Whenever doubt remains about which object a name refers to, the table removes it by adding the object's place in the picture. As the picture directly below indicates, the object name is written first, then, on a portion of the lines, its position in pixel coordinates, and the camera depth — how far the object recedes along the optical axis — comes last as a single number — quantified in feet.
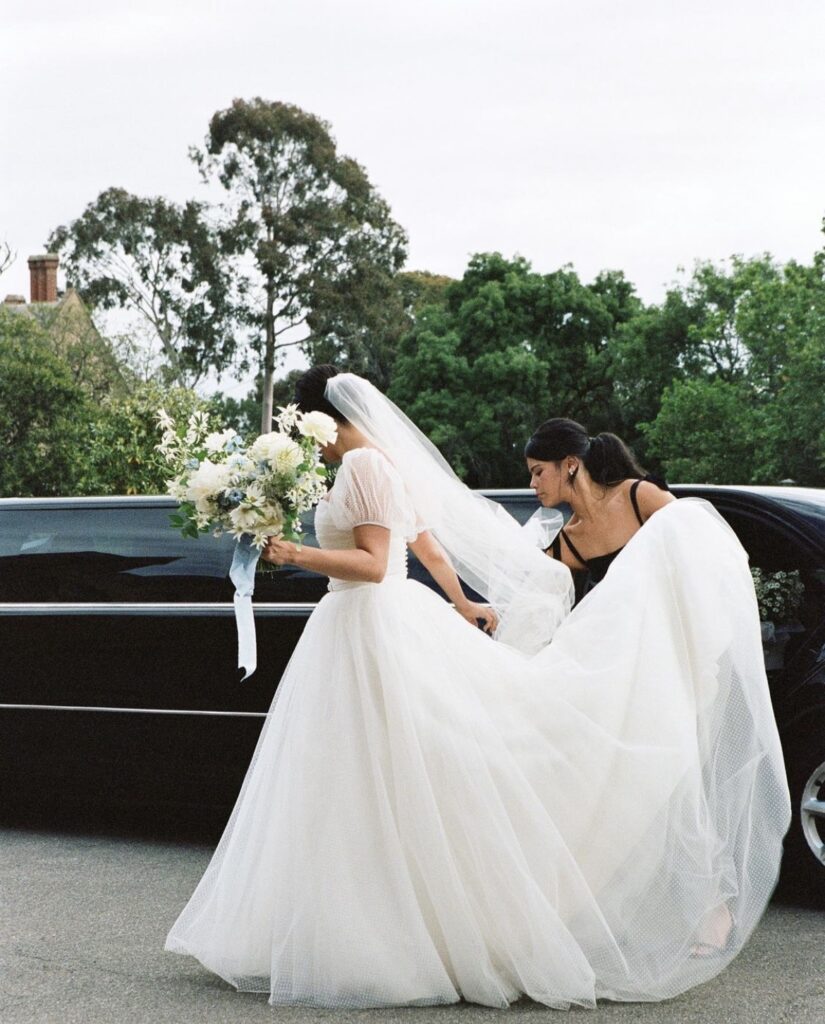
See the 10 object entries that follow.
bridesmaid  17.42
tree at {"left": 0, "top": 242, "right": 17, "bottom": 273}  138.00
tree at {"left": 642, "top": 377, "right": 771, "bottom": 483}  141.79
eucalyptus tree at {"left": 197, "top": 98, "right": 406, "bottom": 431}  143.13
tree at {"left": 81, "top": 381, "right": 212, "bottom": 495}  108.88
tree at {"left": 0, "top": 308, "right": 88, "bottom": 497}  138.82
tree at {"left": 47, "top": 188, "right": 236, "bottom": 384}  143.74
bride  14.37
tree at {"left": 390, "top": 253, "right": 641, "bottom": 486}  150.51
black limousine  21.72
